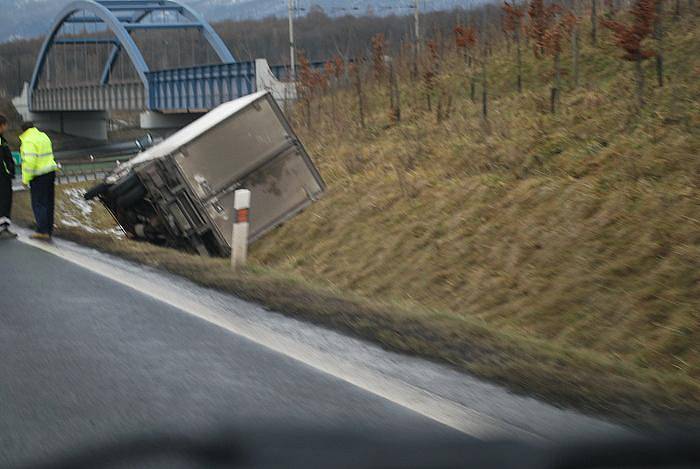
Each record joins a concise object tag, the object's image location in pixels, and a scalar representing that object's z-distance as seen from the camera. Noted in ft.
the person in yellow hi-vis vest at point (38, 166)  54.39
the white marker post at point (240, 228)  45.19
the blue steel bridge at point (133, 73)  173.58
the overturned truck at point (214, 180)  58.70
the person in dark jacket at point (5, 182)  54.70
